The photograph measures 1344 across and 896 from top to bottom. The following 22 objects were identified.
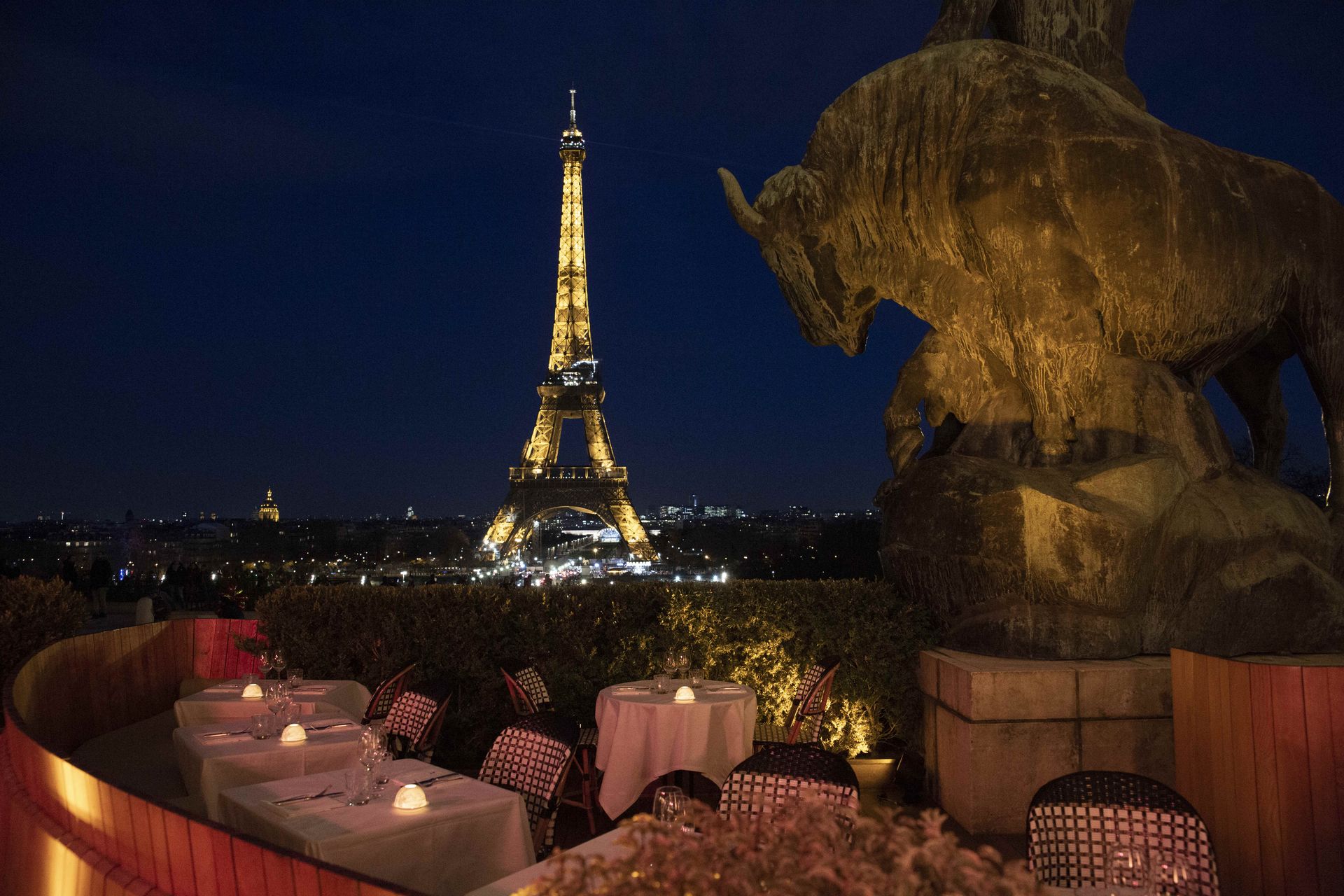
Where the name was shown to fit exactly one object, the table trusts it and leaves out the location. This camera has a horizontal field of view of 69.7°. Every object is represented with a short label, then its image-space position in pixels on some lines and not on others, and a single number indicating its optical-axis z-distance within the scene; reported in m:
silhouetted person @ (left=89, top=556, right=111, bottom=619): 19.94
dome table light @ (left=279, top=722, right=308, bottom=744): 5.28
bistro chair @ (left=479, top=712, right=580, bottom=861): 4.66
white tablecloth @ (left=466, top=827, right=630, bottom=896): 2.88
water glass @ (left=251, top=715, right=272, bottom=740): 5.38
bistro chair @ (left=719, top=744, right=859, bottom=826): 3.62
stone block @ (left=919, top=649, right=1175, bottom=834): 5.89
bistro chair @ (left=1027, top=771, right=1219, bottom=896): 3.21
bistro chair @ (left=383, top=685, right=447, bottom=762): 5.84
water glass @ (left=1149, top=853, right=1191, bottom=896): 2.32
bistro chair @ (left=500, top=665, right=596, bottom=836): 6.16
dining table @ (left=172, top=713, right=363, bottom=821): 4.99
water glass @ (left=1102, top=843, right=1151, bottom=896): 2.38
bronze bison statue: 6.56
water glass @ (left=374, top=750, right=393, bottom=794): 4.07
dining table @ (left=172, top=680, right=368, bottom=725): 6.71
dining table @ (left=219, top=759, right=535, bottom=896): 3.55
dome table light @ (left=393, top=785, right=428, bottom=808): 3.83
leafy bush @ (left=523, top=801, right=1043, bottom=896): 1.52
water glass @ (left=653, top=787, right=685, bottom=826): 2.60
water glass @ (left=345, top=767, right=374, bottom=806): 3.92
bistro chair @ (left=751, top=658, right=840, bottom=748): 6.68
